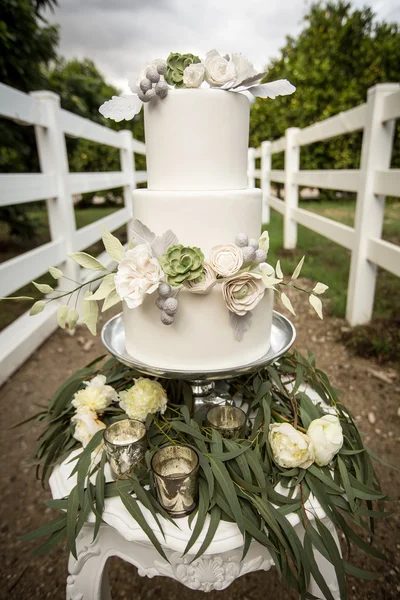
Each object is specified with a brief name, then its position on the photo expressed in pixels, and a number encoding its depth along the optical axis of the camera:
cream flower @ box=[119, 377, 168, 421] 1.06
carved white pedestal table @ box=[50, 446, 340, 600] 0.87
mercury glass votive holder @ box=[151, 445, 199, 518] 0.87
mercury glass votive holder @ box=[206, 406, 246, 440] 1.07
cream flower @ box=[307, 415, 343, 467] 0.96
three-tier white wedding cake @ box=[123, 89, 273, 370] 1.00
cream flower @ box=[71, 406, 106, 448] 1.07
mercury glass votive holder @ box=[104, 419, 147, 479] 0.95
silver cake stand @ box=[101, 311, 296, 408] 1.04
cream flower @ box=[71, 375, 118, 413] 1.12
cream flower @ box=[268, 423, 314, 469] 0.94
